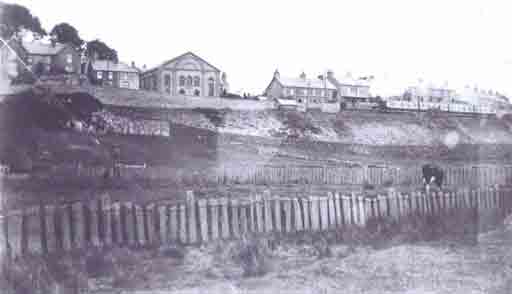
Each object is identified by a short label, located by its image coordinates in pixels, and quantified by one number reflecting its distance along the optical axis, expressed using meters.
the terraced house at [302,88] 59.09
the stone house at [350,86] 65.12
